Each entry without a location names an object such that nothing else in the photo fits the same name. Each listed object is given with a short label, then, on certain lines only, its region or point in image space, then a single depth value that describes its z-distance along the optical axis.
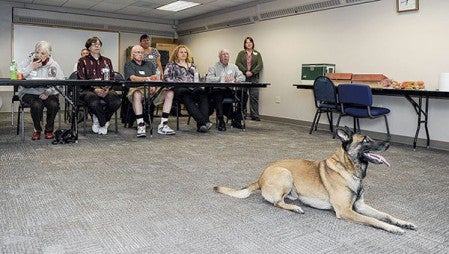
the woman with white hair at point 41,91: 4.27
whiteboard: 8.35
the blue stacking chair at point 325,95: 5.03
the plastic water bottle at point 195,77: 5.37
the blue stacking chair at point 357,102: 4.49
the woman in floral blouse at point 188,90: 5.26
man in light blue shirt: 5.53
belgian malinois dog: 1.90
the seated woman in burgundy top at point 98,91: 4.73
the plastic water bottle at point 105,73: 4.73
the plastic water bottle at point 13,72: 3.94
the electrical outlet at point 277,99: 7.19
